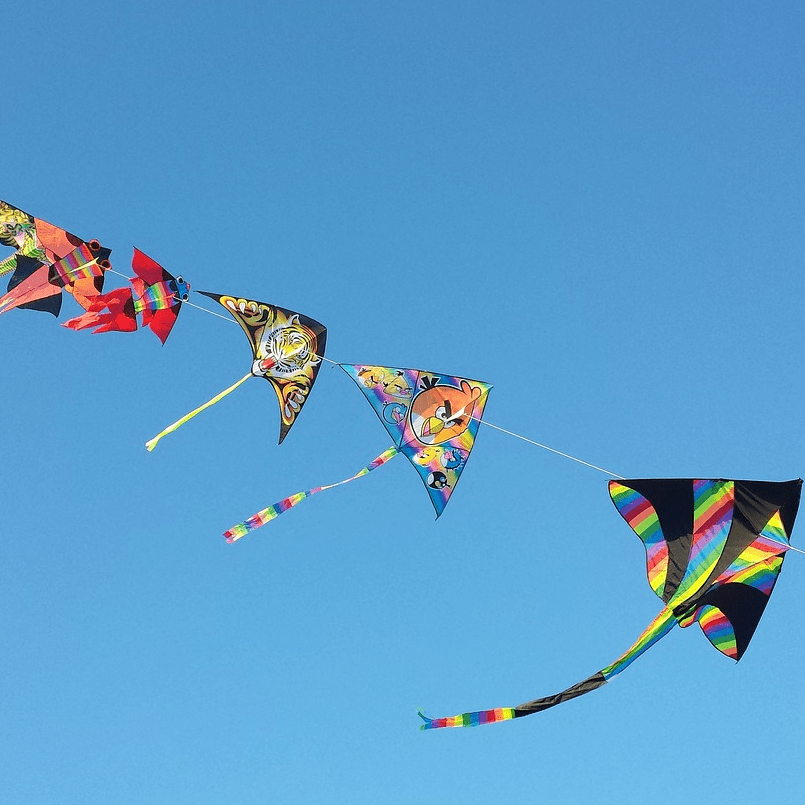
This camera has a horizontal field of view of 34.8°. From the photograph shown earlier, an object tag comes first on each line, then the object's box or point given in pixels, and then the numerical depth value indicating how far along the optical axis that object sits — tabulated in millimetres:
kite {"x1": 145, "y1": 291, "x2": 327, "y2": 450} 14467
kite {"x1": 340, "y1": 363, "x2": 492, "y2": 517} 14320
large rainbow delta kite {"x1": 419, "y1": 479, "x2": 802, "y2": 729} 12523
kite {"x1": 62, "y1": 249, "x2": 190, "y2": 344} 14742
